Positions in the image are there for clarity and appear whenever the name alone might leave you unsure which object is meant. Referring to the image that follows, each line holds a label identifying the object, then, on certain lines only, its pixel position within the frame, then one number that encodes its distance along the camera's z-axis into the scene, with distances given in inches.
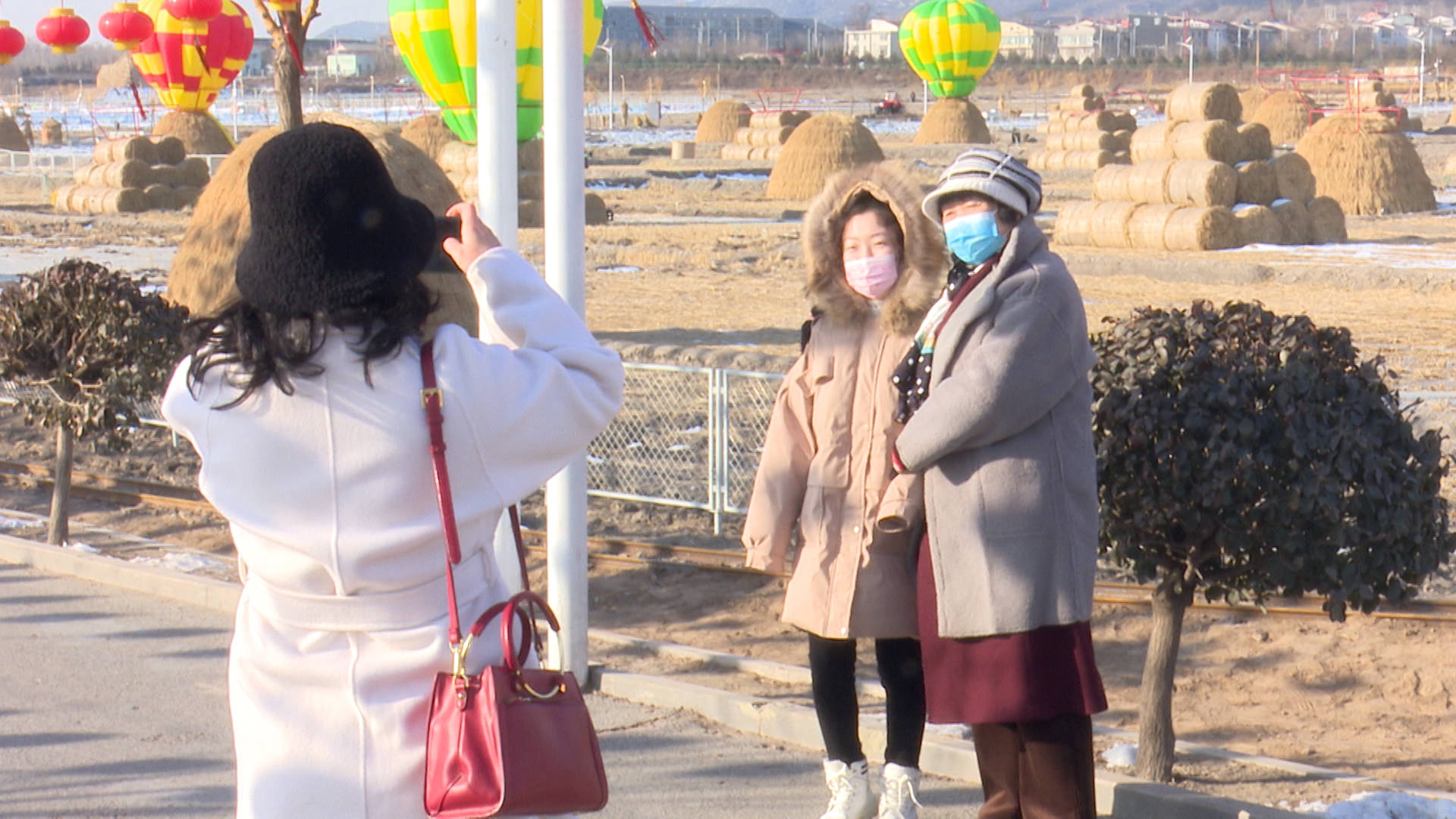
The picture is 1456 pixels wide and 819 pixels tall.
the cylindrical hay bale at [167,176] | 1285.7
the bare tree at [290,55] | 622.8
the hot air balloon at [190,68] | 1380.4
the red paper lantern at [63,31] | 1071.0
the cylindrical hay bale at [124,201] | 1226.0
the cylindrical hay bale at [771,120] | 1672.5
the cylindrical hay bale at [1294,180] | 871.1
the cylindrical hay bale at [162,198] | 1256.8
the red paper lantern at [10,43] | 1103.6
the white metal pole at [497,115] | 191.0
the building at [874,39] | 5905.0
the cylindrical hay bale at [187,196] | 1284.4
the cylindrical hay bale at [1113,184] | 874.8
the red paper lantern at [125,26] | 1043.9
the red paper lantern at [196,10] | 921.5
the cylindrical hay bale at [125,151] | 1282.0
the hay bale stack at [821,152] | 1218.0
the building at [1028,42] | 4913.9
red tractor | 2546.8
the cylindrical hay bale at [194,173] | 1316.4
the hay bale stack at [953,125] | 1766.7
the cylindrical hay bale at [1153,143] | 912.3
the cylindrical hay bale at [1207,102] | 908.0
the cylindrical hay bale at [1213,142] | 870.4
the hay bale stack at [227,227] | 388.8
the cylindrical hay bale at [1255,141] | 884.0
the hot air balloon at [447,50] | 978.7
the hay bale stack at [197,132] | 1499.8
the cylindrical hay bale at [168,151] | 1318.9
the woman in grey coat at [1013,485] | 134.5
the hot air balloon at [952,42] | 1863.9
